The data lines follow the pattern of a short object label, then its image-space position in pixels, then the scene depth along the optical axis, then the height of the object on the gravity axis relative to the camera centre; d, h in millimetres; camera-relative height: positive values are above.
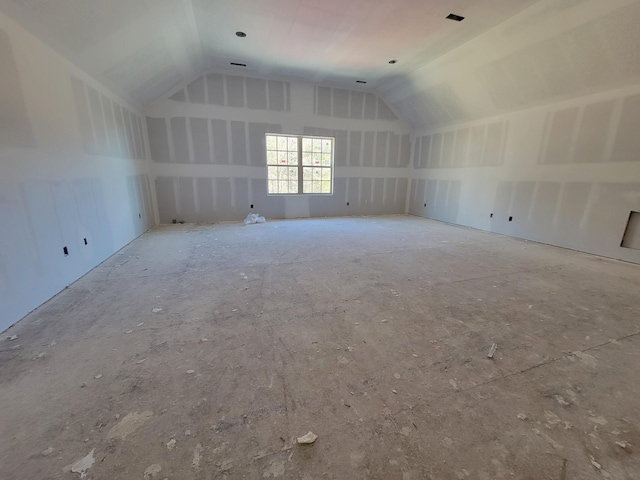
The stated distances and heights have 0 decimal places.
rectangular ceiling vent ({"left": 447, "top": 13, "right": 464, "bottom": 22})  3873 +2269
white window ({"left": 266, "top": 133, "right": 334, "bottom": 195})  7082 +316
